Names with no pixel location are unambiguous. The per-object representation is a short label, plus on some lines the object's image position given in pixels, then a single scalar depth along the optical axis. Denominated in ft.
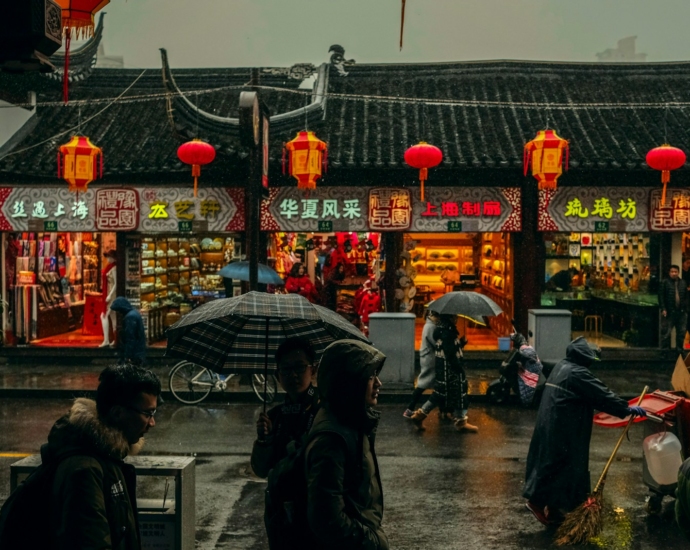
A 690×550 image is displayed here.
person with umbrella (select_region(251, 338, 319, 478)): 15.10
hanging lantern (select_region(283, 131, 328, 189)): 44.86
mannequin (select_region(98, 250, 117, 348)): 53.72
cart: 22.75
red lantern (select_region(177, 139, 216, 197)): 45.91
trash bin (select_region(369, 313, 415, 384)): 44.01
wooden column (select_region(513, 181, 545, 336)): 52.19
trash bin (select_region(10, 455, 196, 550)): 14.52
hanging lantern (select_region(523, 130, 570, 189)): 44.27
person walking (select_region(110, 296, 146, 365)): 37.83
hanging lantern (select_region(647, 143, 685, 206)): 45.16
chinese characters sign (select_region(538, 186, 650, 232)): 51.21
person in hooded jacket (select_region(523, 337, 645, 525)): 22.08
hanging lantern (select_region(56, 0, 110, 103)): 19.39
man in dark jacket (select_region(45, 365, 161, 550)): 9.17
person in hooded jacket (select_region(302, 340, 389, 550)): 10.17
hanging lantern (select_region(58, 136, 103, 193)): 45.24
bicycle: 40.88
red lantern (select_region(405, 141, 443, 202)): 45.44
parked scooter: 39.34
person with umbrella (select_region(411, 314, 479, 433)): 34.27
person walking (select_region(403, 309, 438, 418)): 35.24
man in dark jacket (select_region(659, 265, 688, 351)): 50.80
